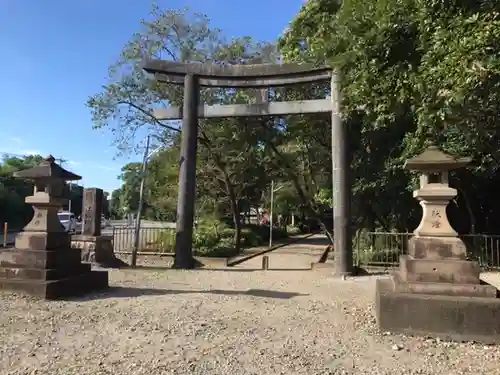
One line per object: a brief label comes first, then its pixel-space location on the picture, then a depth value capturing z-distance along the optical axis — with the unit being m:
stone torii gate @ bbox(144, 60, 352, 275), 10.85
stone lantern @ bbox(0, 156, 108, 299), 7.24
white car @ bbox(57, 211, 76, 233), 29.77
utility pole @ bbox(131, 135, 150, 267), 12.81
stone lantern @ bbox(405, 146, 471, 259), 5.91
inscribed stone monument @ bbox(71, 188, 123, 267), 11.56
